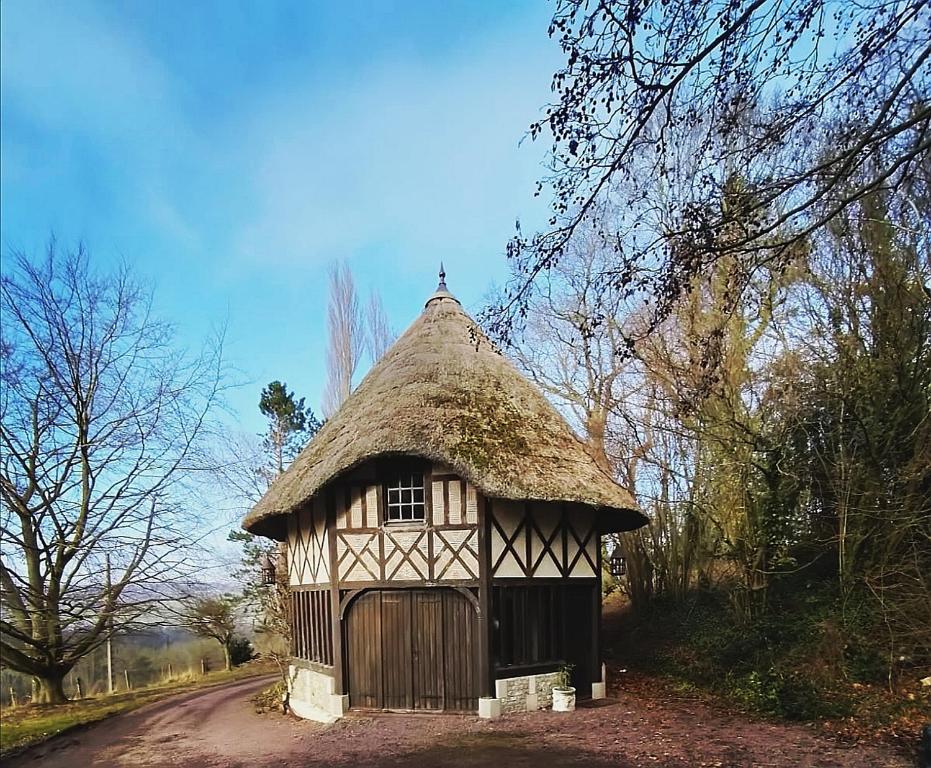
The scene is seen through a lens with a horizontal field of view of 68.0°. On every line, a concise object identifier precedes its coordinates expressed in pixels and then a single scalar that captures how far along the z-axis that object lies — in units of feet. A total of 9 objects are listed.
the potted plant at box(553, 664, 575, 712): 33.99
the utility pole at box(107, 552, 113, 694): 66.27
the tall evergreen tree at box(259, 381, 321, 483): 81.71
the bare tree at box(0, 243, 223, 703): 49.47
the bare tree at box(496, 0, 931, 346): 13.76
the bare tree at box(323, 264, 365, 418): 81.00
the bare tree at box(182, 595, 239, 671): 56.13
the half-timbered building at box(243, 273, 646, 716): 33.32
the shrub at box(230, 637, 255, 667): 78.20
